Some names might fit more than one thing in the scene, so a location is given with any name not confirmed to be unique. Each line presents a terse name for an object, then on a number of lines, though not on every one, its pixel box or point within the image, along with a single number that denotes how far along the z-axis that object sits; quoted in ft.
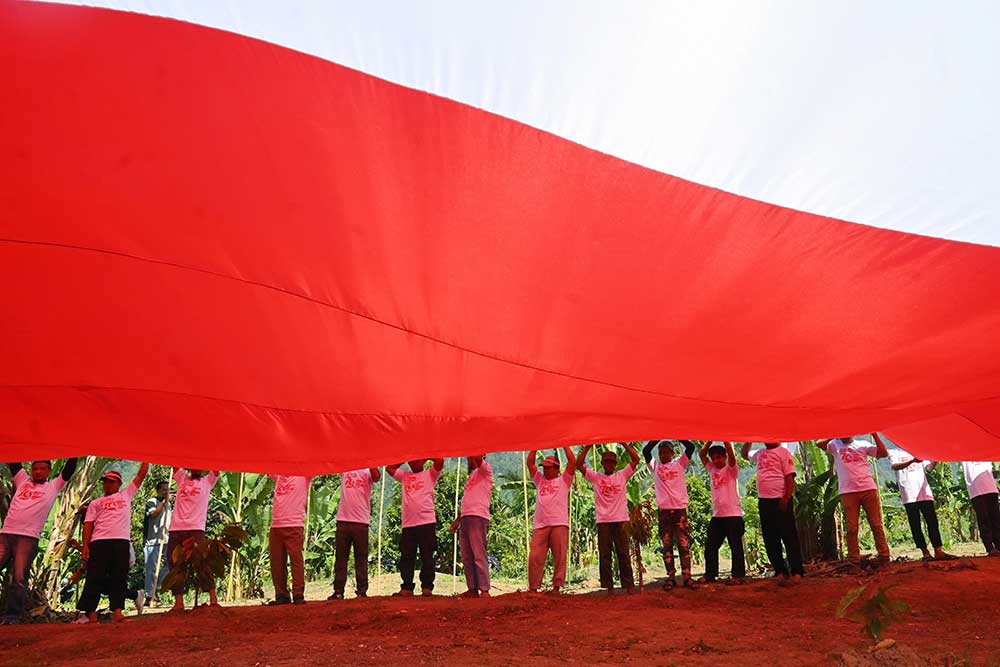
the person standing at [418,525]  25.32
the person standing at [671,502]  24.77
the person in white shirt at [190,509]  24.30
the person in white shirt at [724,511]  24.98
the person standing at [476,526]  24.66
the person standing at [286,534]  24.99
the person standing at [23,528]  22.77
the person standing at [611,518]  24.35
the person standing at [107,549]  22.75
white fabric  7.55
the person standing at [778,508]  24.21
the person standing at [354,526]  25.44
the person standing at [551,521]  24.62
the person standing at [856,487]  24.64
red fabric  8.41
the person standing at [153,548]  35.40
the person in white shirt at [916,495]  26.73
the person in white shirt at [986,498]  27.13
